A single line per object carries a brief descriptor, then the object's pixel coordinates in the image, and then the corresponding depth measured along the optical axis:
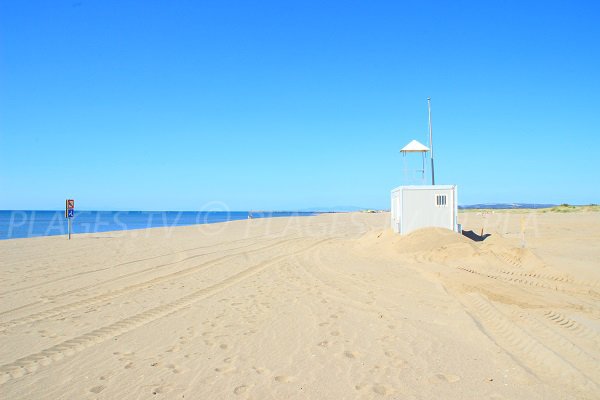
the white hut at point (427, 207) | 15.81
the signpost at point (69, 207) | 23.49
